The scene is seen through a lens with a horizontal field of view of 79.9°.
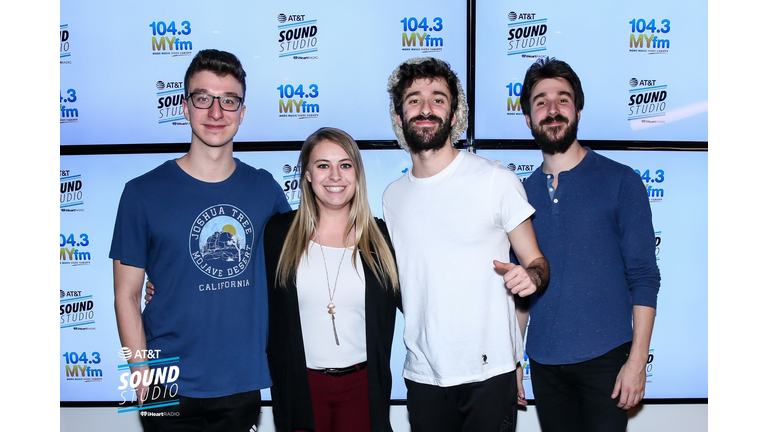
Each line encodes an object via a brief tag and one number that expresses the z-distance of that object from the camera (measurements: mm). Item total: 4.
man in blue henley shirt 1761
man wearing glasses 1666
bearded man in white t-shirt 1707
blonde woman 1712
